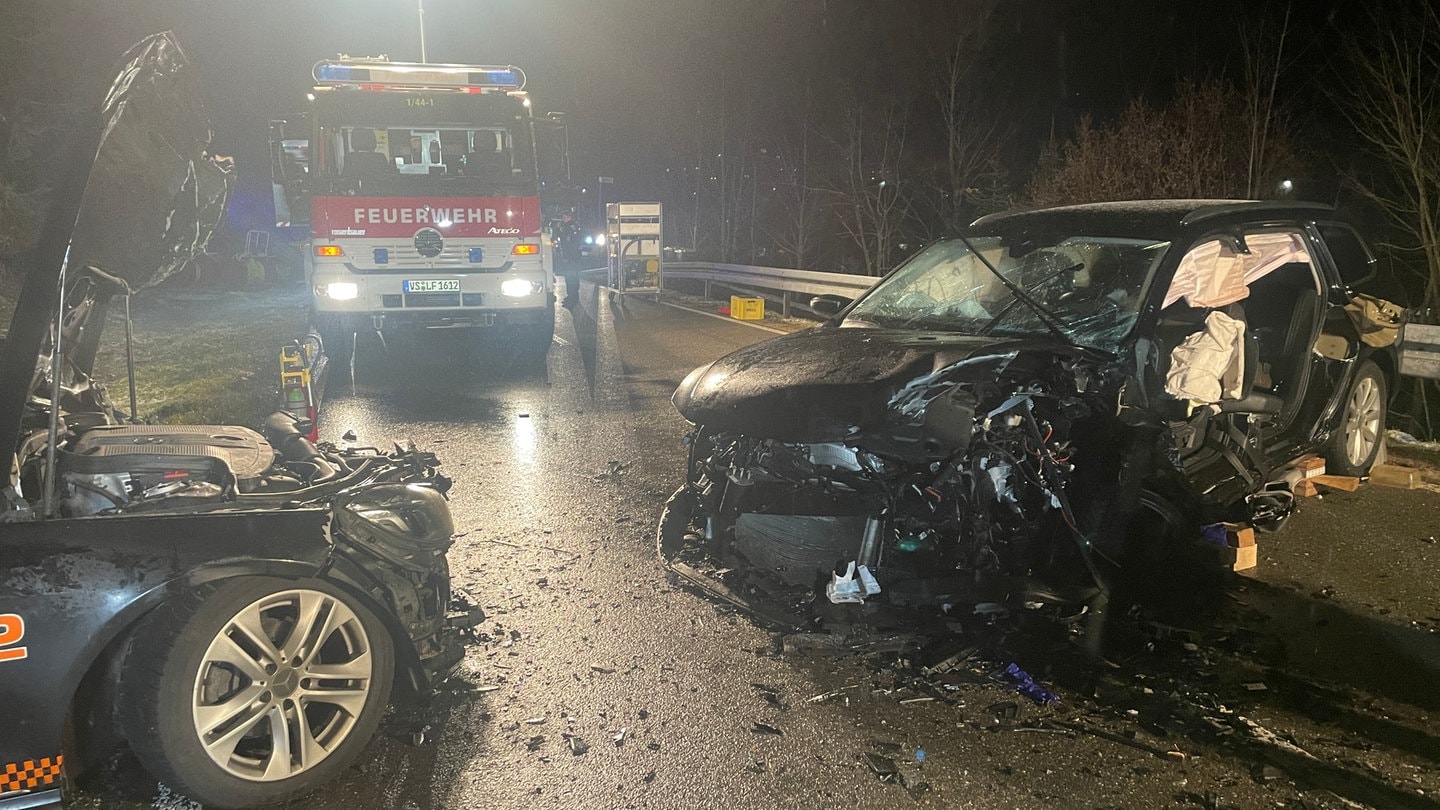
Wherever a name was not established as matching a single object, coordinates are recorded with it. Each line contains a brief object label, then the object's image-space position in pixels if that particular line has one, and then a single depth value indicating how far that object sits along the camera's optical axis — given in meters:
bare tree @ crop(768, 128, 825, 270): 33.03
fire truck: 10.47
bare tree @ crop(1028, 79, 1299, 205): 16.16
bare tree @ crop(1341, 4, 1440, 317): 12.48
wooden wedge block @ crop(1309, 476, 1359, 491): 5.88
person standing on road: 26.93
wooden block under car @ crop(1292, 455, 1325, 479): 5.66
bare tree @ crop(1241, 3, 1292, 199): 15.67
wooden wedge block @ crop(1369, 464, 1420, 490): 6.11
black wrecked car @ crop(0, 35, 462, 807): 2.50
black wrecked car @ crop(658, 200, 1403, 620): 4.08
